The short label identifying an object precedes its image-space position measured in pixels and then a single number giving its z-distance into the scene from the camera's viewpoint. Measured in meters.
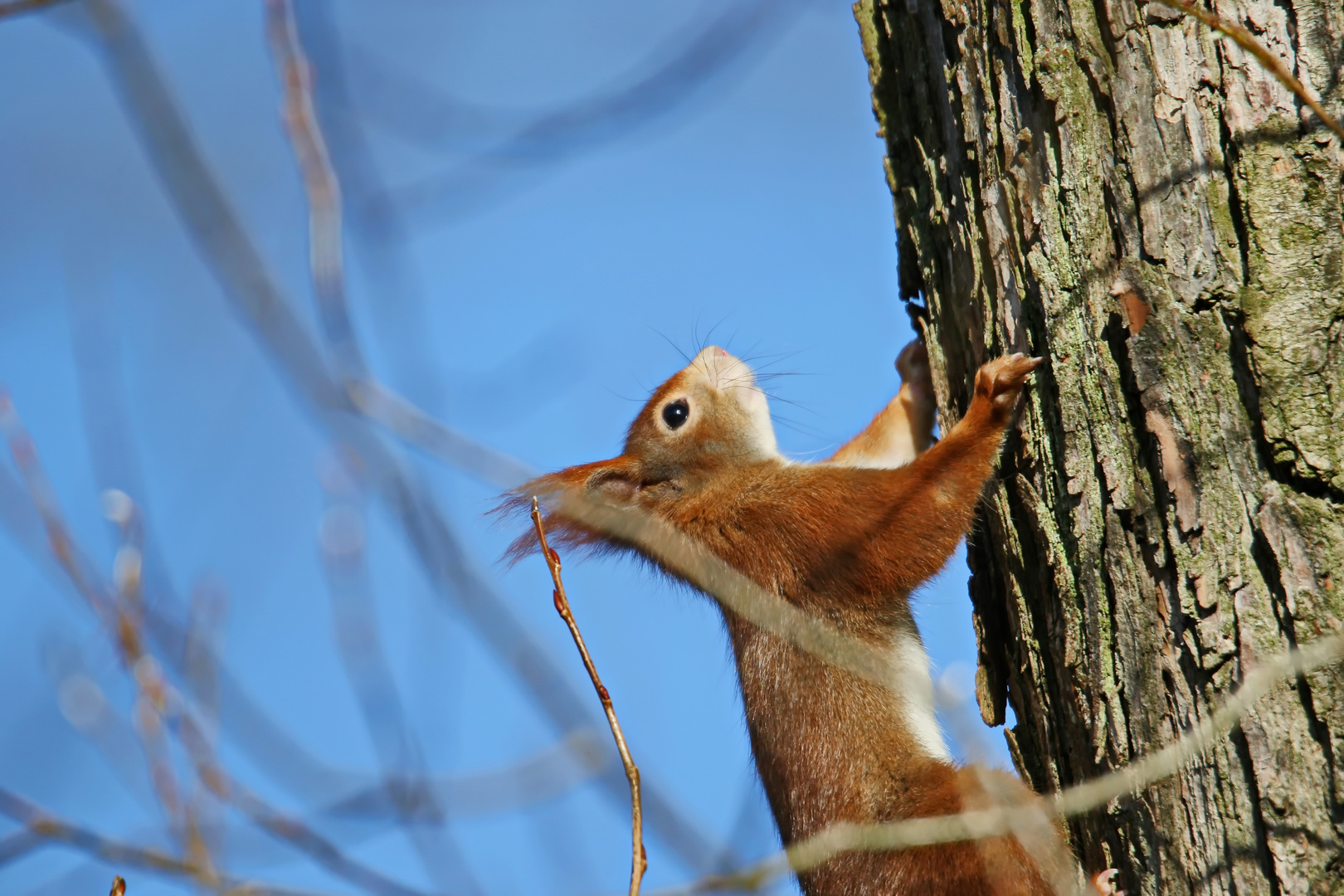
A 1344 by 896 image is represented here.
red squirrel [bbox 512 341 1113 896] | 9.81
